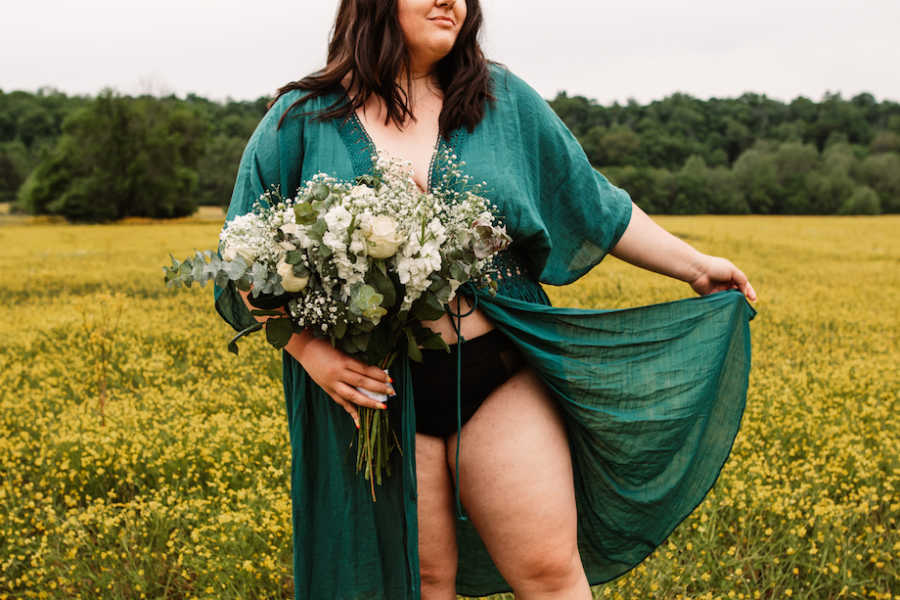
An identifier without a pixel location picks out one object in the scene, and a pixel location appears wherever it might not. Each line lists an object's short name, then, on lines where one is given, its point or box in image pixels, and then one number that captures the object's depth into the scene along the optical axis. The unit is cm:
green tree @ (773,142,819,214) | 4441
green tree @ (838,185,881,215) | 4353
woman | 191
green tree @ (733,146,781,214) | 4341
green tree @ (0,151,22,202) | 5034
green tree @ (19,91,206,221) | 4572
